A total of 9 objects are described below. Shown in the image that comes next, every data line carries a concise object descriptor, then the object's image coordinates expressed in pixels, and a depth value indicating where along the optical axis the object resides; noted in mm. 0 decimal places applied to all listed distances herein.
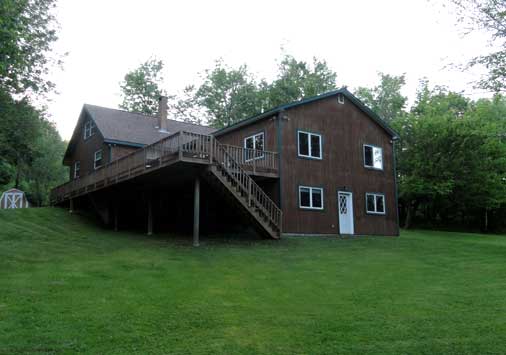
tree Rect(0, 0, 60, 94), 13240
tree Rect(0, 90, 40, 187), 21959
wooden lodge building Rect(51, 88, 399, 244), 15664
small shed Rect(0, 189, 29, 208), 34750
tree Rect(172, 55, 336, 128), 42125
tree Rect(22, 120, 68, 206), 45875
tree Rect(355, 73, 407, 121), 40500
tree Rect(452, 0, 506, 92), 15344
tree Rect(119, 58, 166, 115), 43844
